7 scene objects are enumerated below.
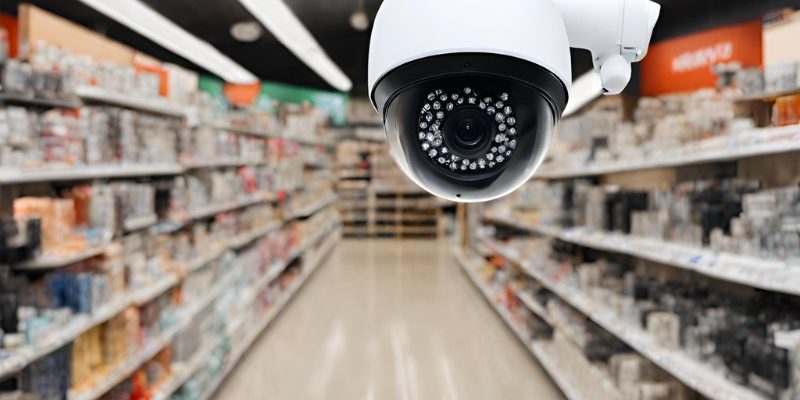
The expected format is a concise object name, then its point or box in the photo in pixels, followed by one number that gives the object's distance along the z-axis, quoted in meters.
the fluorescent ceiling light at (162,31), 4.57
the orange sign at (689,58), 4.71
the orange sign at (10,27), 5.98
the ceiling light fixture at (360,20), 7.08
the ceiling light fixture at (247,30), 7.75
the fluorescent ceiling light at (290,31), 4.83
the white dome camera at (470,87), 0.68
